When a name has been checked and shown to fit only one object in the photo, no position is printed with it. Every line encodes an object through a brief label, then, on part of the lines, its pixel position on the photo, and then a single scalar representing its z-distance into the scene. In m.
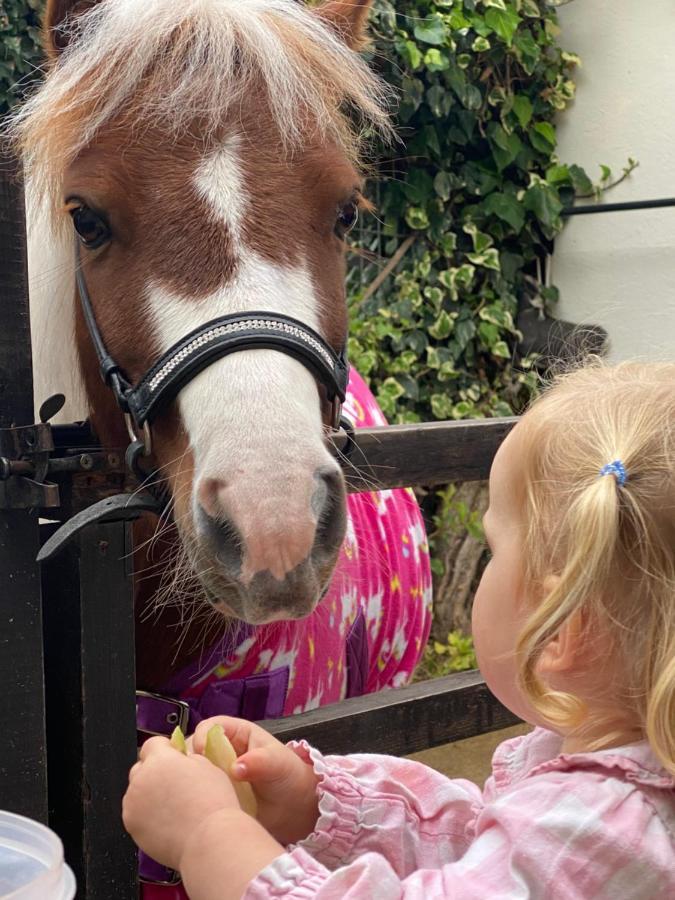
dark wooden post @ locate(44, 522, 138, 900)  1.20
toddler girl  0.72
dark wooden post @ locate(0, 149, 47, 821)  1.14
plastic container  0.76
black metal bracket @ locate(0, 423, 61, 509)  1.11
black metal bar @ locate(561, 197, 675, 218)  4.05
